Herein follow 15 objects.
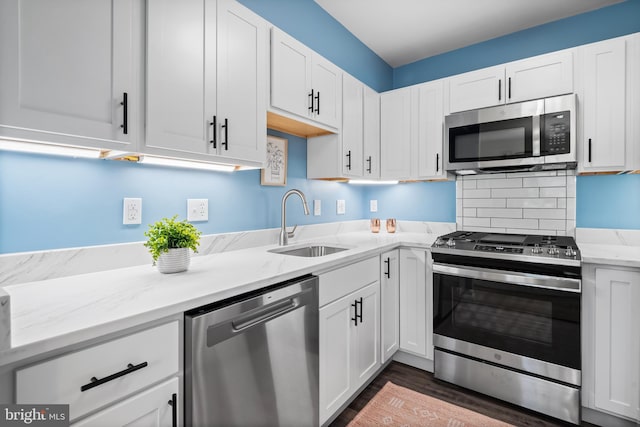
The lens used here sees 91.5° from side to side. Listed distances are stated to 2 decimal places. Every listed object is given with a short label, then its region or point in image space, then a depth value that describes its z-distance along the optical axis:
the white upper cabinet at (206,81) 1.24
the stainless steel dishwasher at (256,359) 1.01
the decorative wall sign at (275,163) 2.12
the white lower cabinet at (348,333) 1.61
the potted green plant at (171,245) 1.29
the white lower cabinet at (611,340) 1.66
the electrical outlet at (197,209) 1.67
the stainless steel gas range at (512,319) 1.75
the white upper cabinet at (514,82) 2.10
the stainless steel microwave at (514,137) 2.04
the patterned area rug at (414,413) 1.76
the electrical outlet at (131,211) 1.41
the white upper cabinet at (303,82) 1.78
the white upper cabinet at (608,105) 1.91
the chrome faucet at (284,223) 2.09
